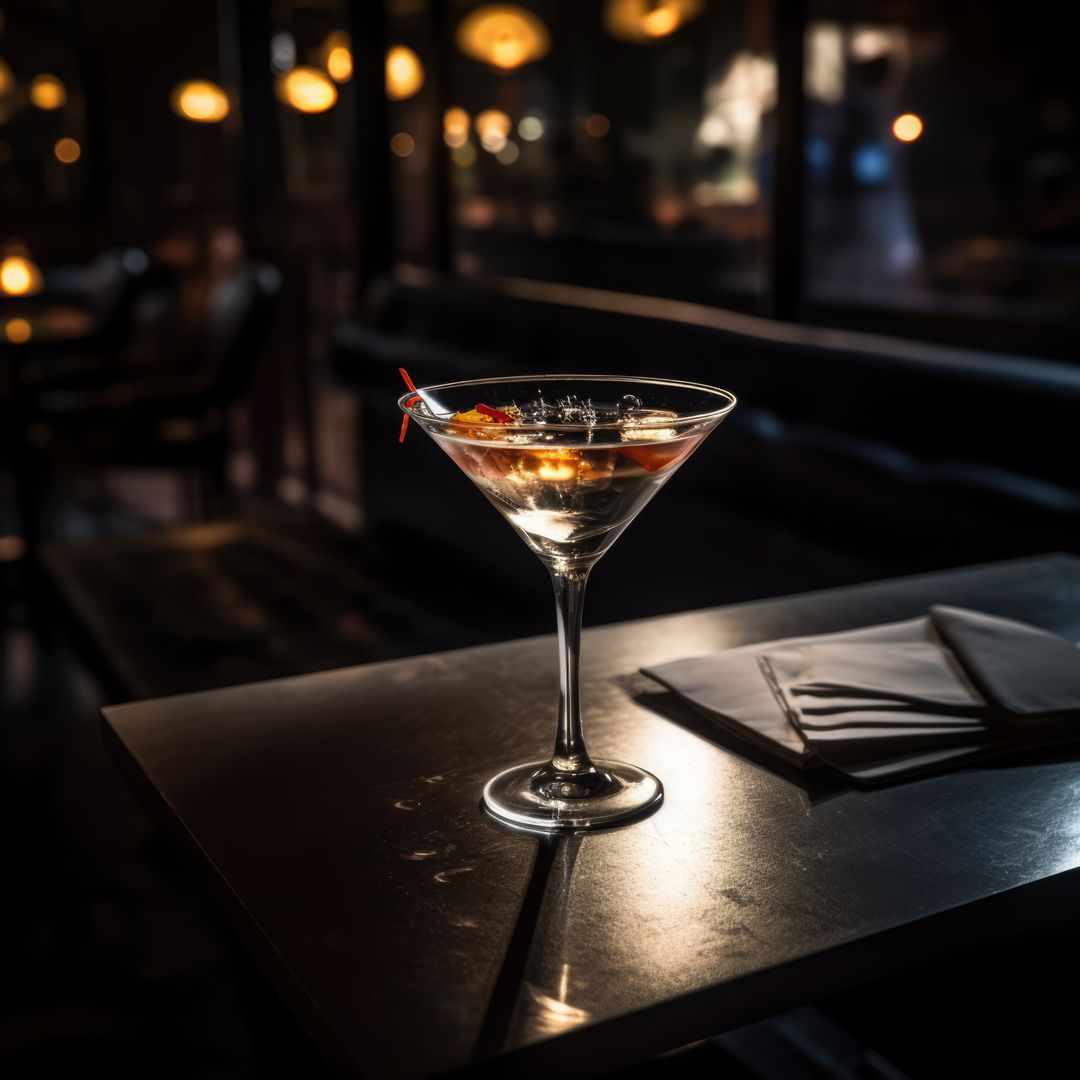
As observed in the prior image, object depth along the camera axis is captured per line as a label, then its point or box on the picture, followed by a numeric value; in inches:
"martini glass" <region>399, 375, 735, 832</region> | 30.1
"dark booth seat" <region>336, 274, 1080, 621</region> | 77.7
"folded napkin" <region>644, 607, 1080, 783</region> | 34.4
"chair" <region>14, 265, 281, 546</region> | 147.7
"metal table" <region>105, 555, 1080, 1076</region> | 23.8
